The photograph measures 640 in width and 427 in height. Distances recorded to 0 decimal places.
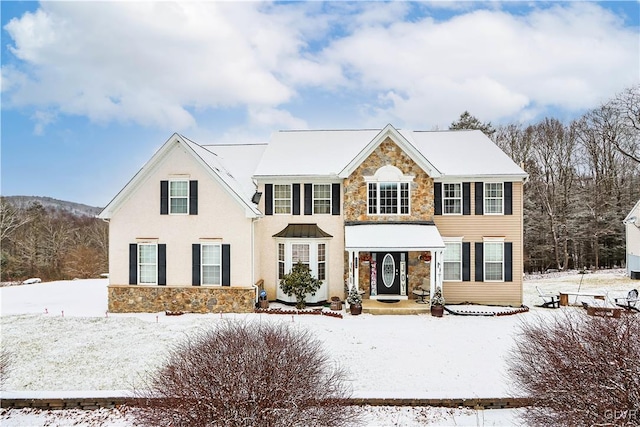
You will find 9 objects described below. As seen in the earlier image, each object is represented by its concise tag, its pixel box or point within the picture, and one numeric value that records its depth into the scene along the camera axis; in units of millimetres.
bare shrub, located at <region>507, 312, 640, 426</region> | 5570
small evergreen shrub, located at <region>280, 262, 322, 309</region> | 16625
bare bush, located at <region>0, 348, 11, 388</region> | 7883
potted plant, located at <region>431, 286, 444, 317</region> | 15428
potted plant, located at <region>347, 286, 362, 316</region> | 15703
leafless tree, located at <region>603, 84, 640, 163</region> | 29406
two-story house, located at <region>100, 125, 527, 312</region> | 16250
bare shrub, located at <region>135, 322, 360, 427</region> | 5430
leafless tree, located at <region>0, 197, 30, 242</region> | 35156
